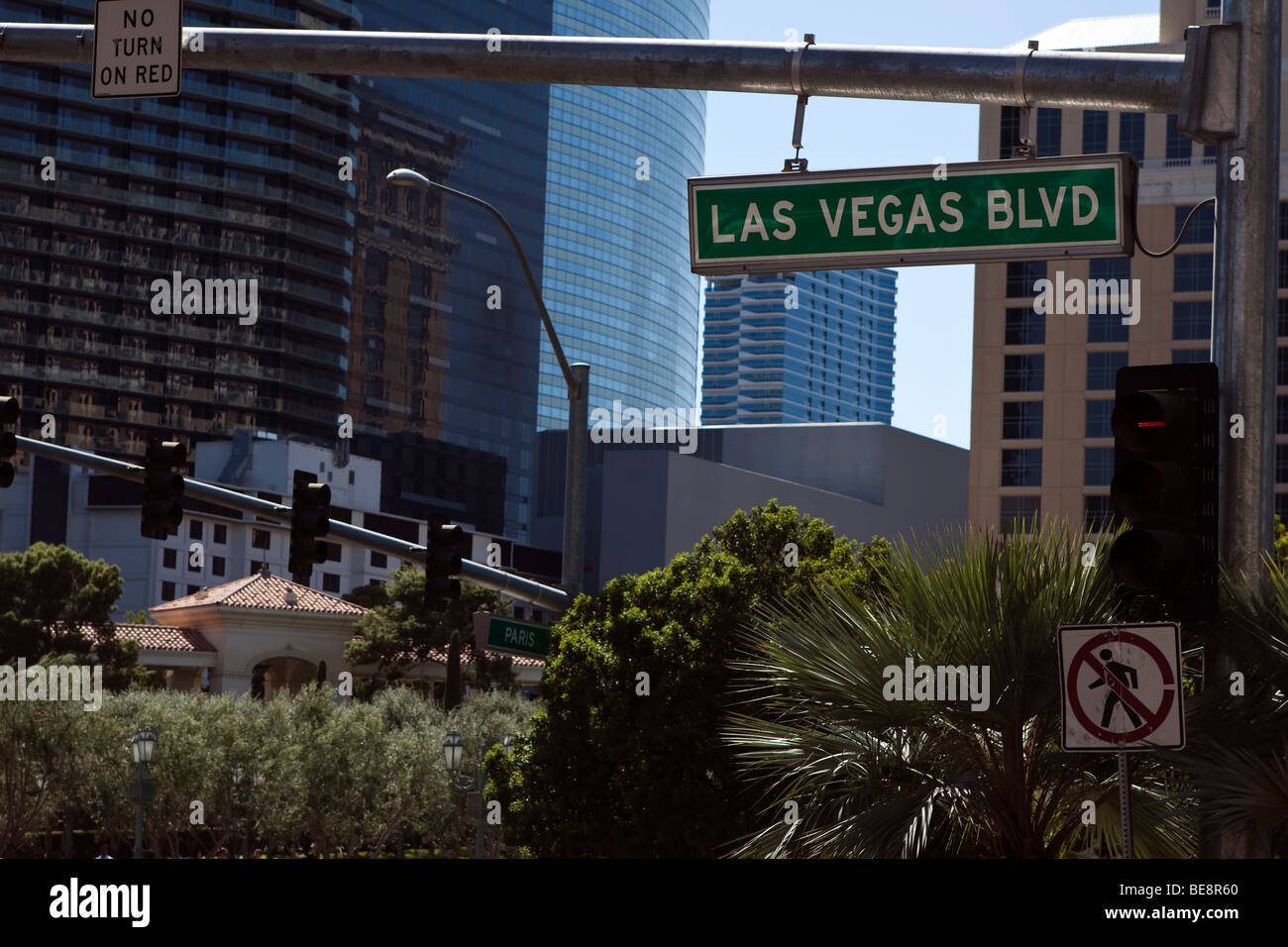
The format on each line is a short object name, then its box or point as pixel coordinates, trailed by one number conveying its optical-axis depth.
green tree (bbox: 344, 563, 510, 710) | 81.88
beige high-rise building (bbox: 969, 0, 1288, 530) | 96.81
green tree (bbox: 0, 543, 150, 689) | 74.75
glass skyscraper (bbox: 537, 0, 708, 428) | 181.50
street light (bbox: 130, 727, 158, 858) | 37.78
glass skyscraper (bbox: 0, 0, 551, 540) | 137.50
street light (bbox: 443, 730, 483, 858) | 34.03
